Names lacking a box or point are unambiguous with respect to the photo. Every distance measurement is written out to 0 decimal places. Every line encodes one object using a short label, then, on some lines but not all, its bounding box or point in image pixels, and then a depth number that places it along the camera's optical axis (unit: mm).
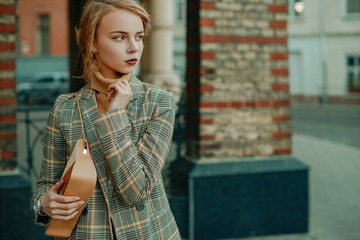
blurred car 16866
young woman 1658
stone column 10758
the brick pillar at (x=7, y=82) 3801
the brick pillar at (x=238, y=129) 4414
